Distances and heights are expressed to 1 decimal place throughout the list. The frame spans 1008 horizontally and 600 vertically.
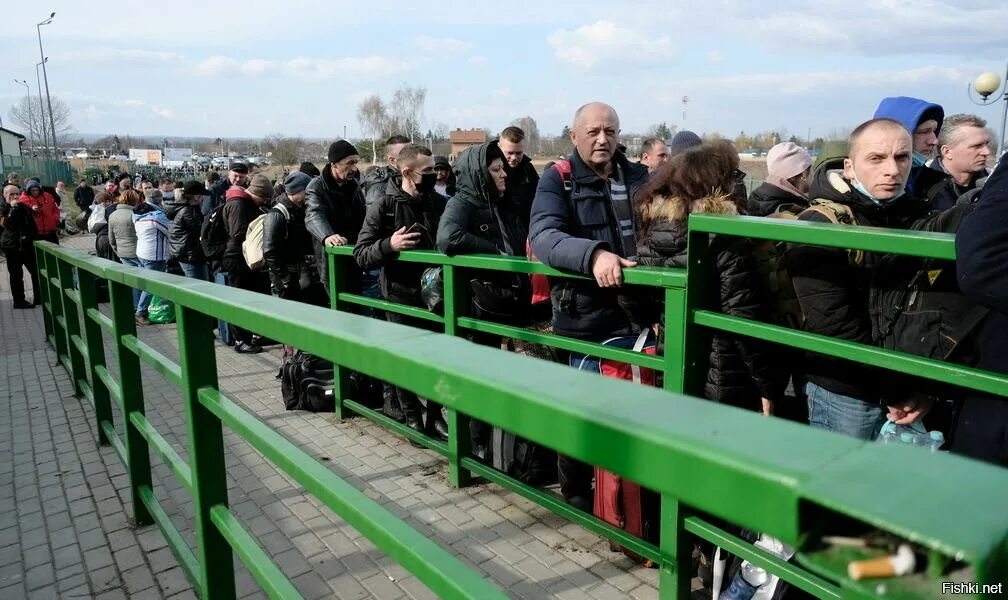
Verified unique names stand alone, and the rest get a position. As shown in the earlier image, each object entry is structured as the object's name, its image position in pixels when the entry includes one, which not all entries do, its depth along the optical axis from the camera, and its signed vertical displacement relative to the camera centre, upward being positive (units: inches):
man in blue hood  170.2 +8.2
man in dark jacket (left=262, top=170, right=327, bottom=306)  249.4 -28.7
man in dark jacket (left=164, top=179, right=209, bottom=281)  345.1 -34.0
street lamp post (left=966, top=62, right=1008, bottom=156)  531.2 +45.7
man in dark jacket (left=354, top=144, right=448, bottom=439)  180.7 -17.5
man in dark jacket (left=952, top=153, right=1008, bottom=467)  70.7 -13.1
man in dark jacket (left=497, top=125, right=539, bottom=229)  175.6 -3.4
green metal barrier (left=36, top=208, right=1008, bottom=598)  22.2 -11.3
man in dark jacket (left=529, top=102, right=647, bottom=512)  127.9 -10.9
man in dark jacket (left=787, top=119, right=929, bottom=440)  93.0 -16.0
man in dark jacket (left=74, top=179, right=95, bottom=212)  973.8 -40.8
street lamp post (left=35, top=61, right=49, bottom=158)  1695.9 +89.7
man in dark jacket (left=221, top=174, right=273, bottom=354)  299.6 -22.0
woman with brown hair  103.8 -14.4
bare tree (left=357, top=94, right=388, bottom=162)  3560.5 +222.3
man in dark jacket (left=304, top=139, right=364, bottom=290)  225.0 -12.9
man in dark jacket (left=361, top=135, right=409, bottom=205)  195.3 -4.1
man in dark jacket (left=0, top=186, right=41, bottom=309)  426.9 -41.1
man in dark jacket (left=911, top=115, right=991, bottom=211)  166.4 -1.2
